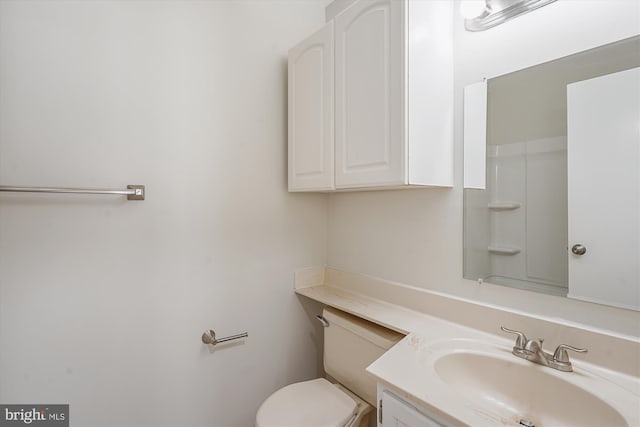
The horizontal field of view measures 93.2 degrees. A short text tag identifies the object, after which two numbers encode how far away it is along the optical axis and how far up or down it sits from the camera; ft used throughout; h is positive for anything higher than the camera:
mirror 2.75 +0.29
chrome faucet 2.81 -1.38
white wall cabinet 3.43 +1.44
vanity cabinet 2.42 -1.72
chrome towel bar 3.26 +0.23
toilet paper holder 4.58 -1.96
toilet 3.97 -2.69
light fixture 3.33 +2.30
